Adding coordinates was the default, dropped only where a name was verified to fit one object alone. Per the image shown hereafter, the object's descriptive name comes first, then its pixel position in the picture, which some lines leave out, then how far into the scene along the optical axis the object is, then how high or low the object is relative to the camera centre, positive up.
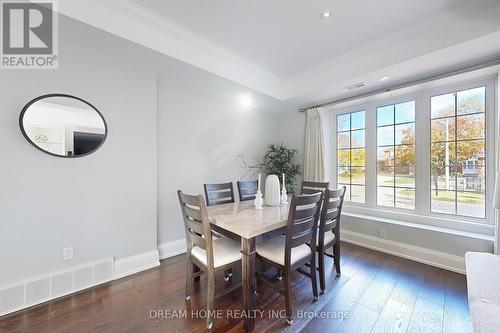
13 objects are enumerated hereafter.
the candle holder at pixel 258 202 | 2.13 -0.39
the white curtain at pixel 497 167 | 1.98 +0.00
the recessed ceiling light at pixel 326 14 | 1.96 +1.54
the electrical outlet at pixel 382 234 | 2.78 -0.96
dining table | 1.44 -0.48
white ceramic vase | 2.25 -0.29
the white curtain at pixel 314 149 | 3.55 +0.32
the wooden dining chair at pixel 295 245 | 1.52 -0.73
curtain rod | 2.07 +1.12
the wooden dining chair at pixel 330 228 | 1.89 -0.63
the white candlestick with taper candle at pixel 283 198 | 2.44 -0.40
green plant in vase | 3.82 +0.03
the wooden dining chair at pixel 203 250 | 1.45 -0.73
